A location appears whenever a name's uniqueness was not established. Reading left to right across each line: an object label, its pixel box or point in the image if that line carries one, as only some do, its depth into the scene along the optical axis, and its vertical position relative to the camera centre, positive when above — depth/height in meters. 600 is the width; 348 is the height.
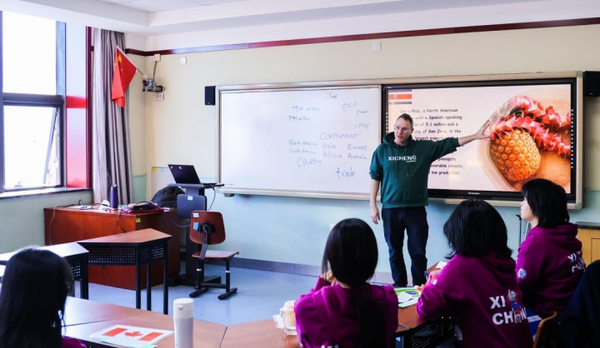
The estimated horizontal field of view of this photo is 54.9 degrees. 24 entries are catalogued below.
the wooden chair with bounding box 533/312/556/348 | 2.24 -0.66
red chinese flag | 6.50 +1.00
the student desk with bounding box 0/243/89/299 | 3.63 -0.63
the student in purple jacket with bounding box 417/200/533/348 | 2.23 -0.48
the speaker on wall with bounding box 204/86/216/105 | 6.49 +0.78
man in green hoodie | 4.72 -0.23
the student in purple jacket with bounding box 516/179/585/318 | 2.57 -0.42
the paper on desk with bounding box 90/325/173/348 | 2.25 -0.69
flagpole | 6.56 +1.26
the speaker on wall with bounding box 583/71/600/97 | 4.69 +0.67
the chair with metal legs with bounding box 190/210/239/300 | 5.29 -0.67
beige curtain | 6.38 +0.42
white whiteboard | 5.68 +0.26
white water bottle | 2.04 -0.56
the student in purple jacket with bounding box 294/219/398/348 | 1.88 -0.45
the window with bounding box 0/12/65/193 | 5.94 +0.66
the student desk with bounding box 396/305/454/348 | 2.34 -0.78
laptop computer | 5.67 -0.10
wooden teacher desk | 5.66 -0.65
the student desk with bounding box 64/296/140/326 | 2.58 -0.69
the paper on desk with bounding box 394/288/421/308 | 2.65 -0.63
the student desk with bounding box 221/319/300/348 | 2.22 -0.69
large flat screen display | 4.86 +0.32
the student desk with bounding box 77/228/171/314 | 4.20 -0.65
